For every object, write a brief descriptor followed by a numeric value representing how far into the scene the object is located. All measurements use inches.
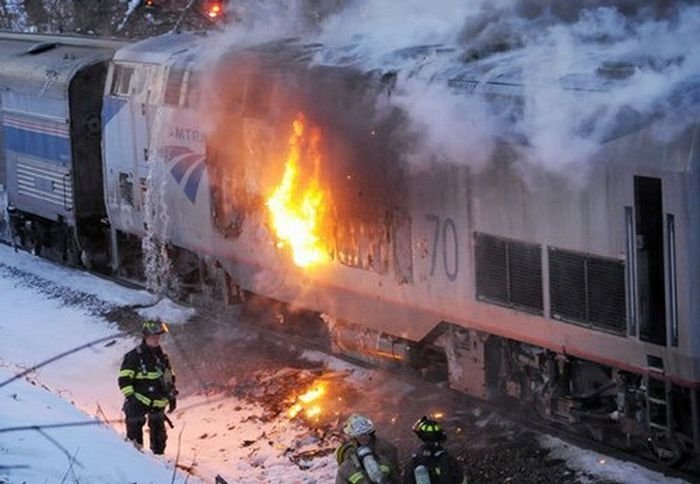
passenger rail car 1399.8
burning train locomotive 682.3
